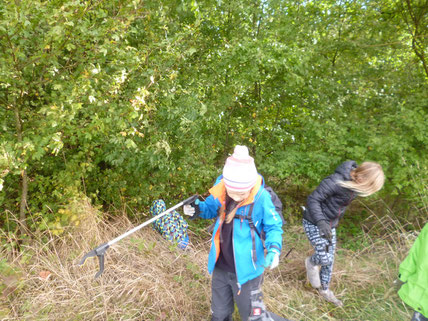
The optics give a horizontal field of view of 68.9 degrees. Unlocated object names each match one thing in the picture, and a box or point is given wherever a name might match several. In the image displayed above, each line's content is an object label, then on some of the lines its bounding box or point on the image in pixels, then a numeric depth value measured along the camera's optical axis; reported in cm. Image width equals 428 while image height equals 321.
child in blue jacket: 228
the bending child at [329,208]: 321
